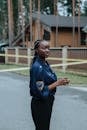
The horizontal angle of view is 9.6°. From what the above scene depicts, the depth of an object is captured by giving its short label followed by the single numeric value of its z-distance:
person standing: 5.73
